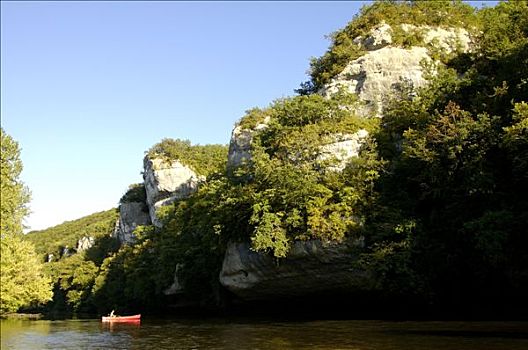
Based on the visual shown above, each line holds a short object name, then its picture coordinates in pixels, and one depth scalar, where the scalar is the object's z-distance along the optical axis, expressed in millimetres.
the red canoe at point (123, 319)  42562
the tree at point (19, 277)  23889
